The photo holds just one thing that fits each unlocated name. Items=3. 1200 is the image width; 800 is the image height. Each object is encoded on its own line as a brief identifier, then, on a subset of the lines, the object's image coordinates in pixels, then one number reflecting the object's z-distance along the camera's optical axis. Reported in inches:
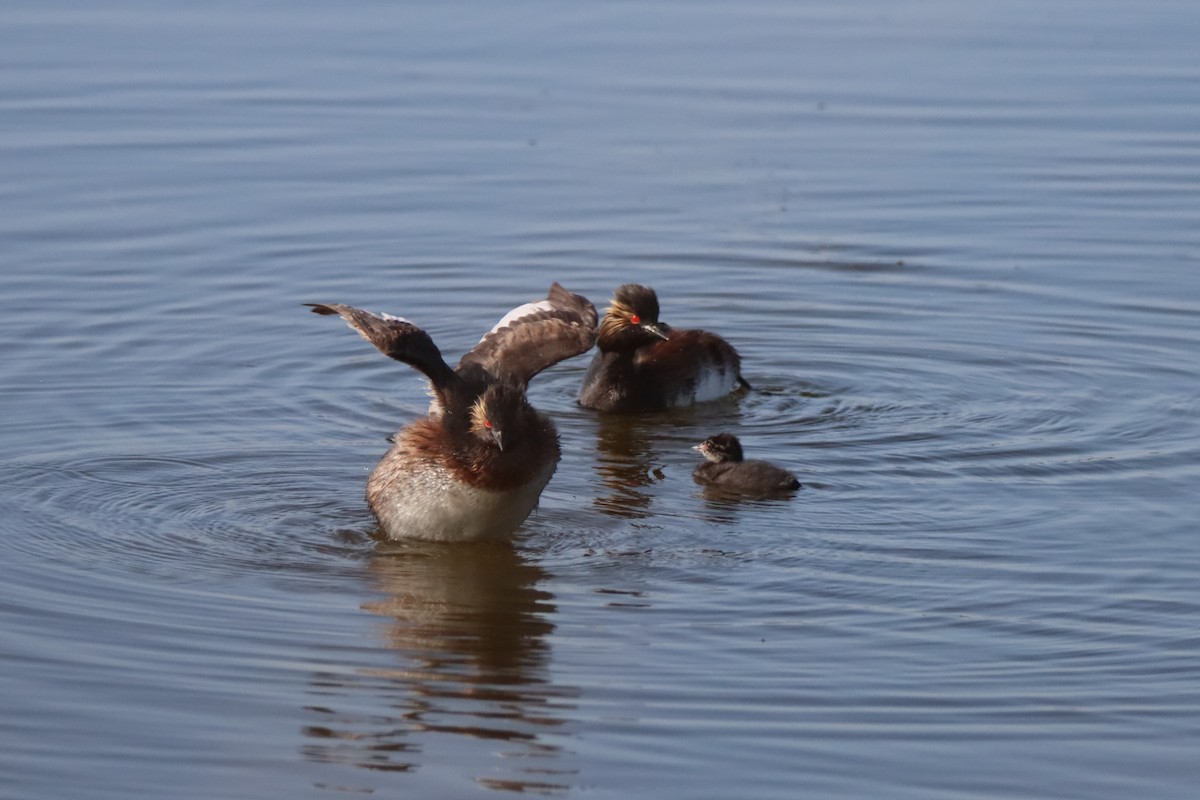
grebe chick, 427.5
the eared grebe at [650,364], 522.0
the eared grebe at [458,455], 381.4
